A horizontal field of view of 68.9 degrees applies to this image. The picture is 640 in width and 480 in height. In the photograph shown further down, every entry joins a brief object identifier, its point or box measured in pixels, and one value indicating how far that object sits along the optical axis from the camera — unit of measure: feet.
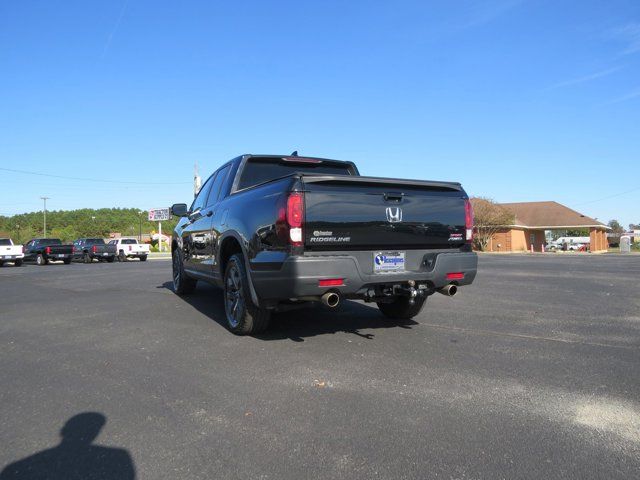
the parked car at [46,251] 91.18
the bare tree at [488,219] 148.15
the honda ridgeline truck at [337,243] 13.66
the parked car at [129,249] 104.81
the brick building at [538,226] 154.10
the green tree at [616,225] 374.22
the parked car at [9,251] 83.25
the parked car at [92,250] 98.02
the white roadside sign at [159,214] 157.38
